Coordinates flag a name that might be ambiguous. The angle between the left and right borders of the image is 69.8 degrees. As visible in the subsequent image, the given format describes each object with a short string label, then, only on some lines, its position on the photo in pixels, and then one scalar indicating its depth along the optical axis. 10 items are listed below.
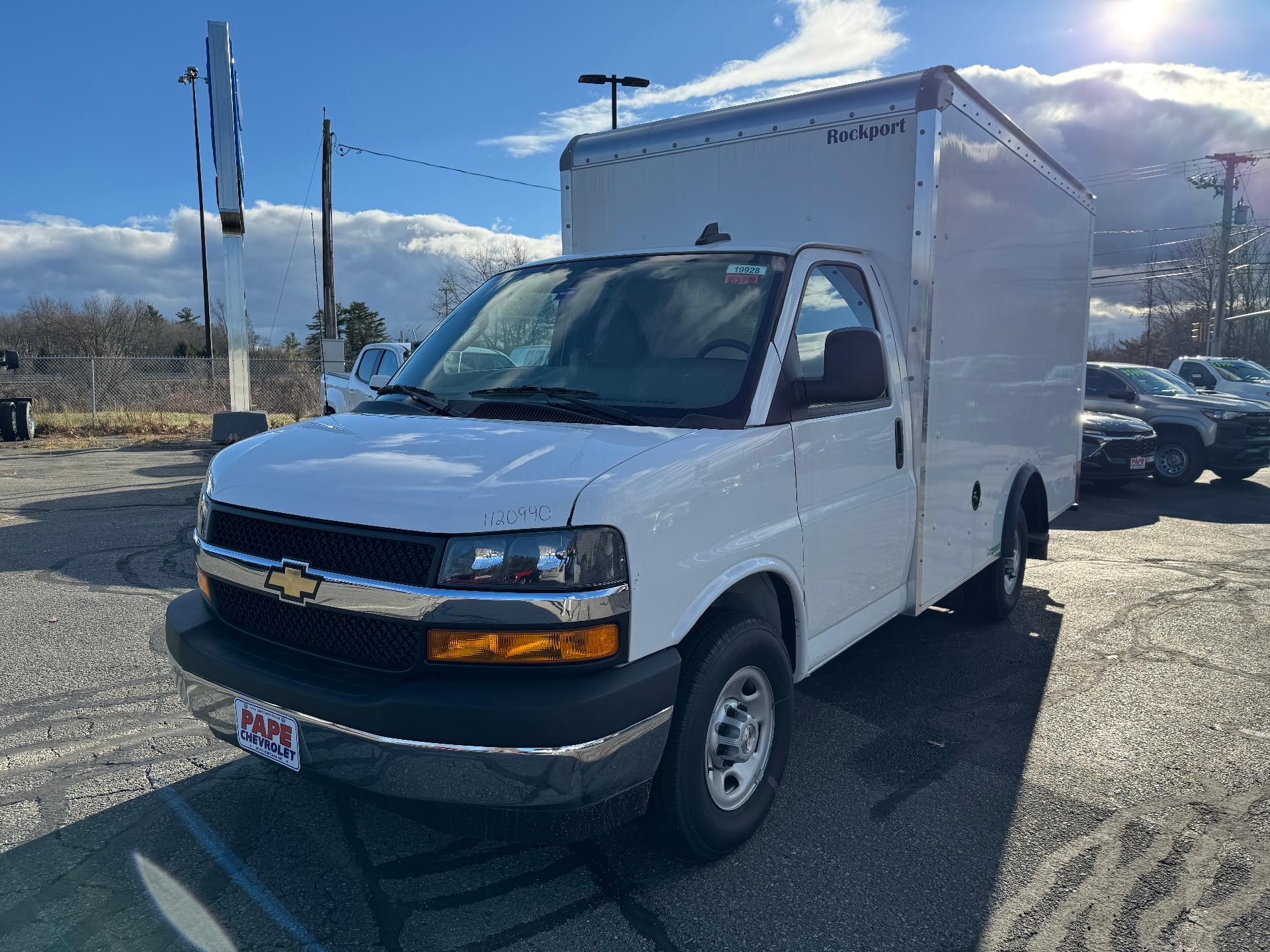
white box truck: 2.47
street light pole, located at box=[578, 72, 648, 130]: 22.02
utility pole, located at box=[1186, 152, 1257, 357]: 39.00
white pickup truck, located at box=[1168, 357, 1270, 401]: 17.55
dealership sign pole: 15.65
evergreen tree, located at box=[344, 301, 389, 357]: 72.62
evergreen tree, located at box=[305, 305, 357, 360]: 70.94
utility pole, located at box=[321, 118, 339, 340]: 24.84
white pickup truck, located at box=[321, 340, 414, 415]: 11.84
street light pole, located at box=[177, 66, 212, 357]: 38.28
